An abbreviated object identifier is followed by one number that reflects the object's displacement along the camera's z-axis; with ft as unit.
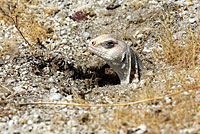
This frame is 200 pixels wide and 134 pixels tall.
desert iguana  28.91
